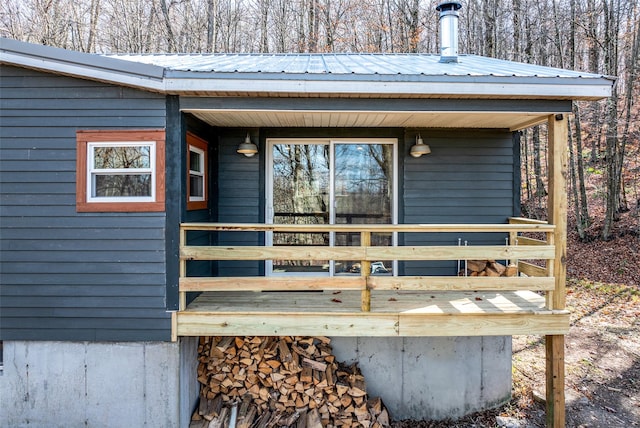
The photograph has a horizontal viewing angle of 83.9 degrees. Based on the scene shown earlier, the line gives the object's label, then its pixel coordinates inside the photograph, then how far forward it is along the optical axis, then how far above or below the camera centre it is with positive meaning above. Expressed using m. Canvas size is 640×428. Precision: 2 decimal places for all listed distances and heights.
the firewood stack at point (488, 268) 4.82 -0.81
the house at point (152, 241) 3.56 -0.31
